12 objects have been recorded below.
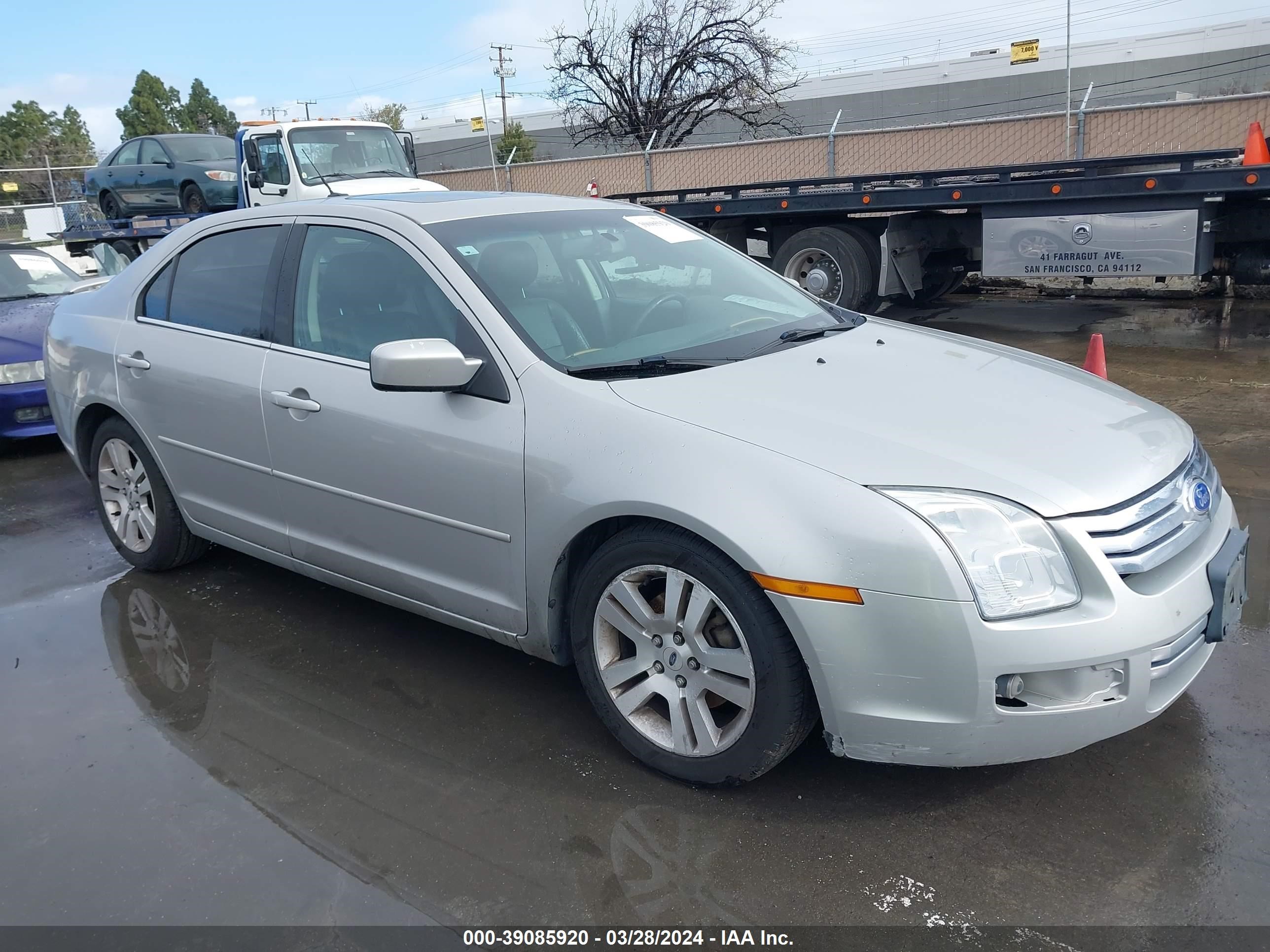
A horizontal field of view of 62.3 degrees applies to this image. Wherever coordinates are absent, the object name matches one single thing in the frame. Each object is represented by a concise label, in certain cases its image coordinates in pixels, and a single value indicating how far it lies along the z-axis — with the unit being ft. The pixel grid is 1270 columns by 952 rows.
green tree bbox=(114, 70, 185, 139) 215.31
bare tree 99.04
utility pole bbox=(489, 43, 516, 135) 200.85
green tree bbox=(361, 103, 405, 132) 228.22
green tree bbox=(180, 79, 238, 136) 242.78
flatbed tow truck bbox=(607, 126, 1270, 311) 28.91
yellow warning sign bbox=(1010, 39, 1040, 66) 70.38
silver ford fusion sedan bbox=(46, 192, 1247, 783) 8.48
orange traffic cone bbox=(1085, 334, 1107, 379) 19.51
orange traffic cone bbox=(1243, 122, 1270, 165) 29.48
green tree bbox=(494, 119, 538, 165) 147.43
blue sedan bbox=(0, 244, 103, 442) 23.77
